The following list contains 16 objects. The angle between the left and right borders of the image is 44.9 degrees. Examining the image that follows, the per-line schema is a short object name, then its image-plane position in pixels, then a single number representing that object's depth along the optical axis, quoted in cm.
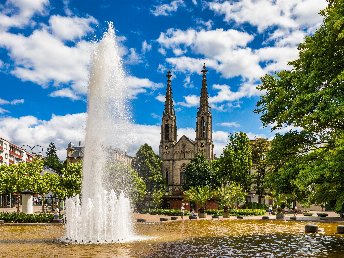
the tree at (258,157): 7138
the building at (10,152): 11456
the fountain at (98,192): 2230
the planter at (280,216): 4818
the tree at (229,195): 5384
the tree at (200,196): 5634
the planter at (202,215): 4941
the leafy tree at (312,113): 1616
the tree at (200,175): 8994
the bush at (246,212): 5572
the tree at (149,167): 10150
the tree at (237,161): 7044
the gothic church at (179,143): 10619
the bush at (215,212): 5597
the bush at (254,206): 6825
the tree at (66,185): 5147
